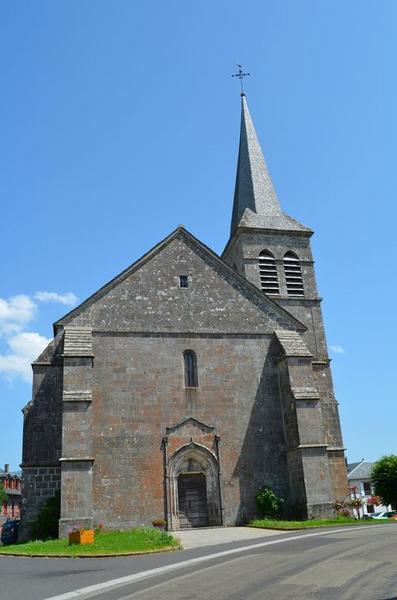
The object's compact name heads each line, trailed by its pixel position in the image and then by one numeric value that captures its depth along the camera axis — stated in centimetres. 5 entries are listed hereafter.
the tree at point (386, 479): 3272
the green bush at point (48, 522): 1864
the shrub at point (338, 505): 2014
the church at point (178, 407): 1959
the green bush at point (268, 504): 2022
